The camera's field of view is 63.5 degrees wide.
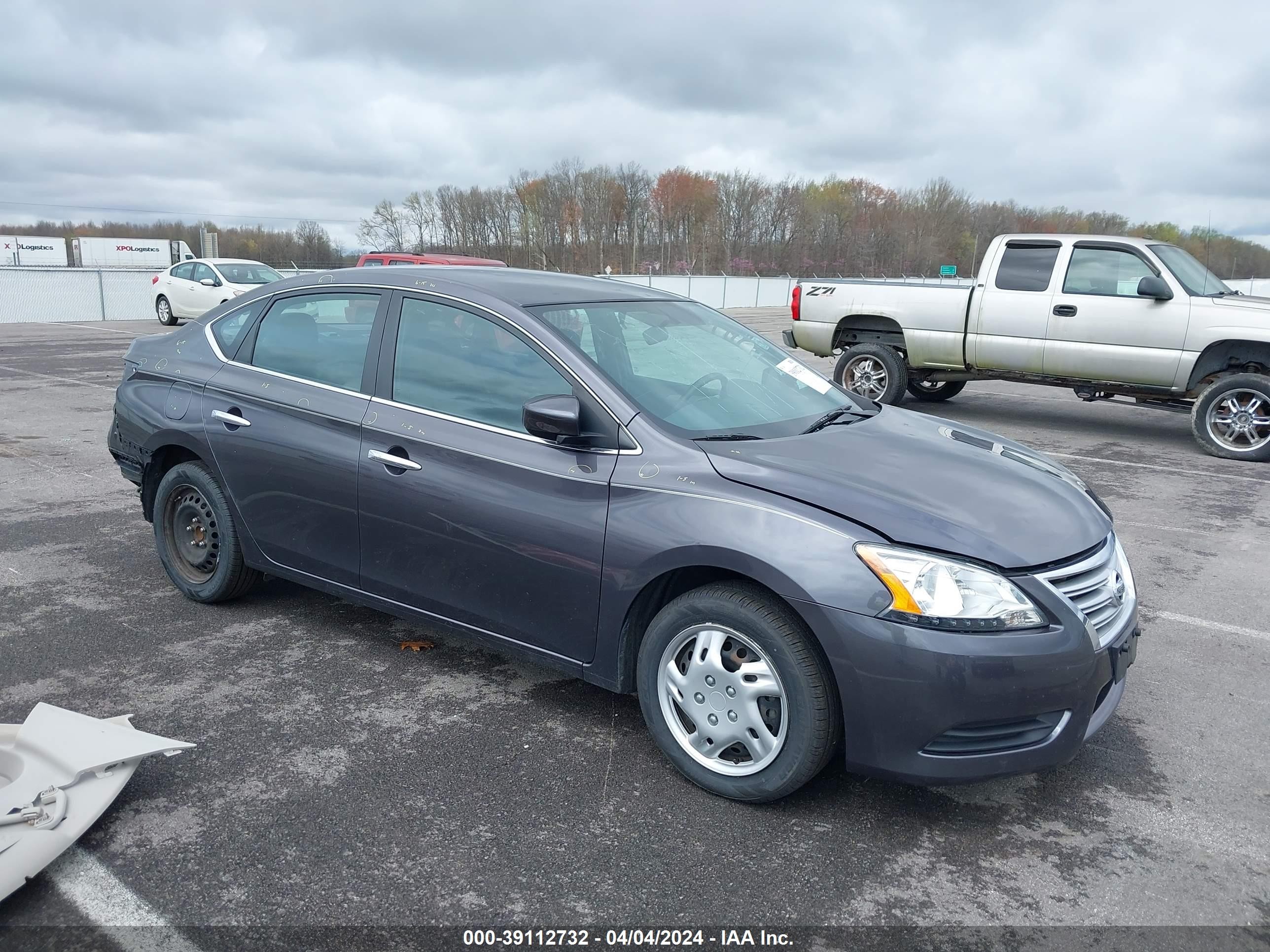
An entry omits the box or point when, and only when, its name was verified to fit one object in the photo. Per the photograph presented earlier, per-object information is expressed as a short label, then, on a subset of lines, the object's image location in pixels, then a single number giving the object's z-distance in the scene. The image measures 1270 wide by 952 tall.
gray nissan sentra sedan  2.96
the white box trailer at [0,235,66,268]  69.00
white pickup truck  9.68
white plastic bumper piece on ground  2.76
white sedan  23.05
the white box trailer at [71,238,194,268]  71.50
